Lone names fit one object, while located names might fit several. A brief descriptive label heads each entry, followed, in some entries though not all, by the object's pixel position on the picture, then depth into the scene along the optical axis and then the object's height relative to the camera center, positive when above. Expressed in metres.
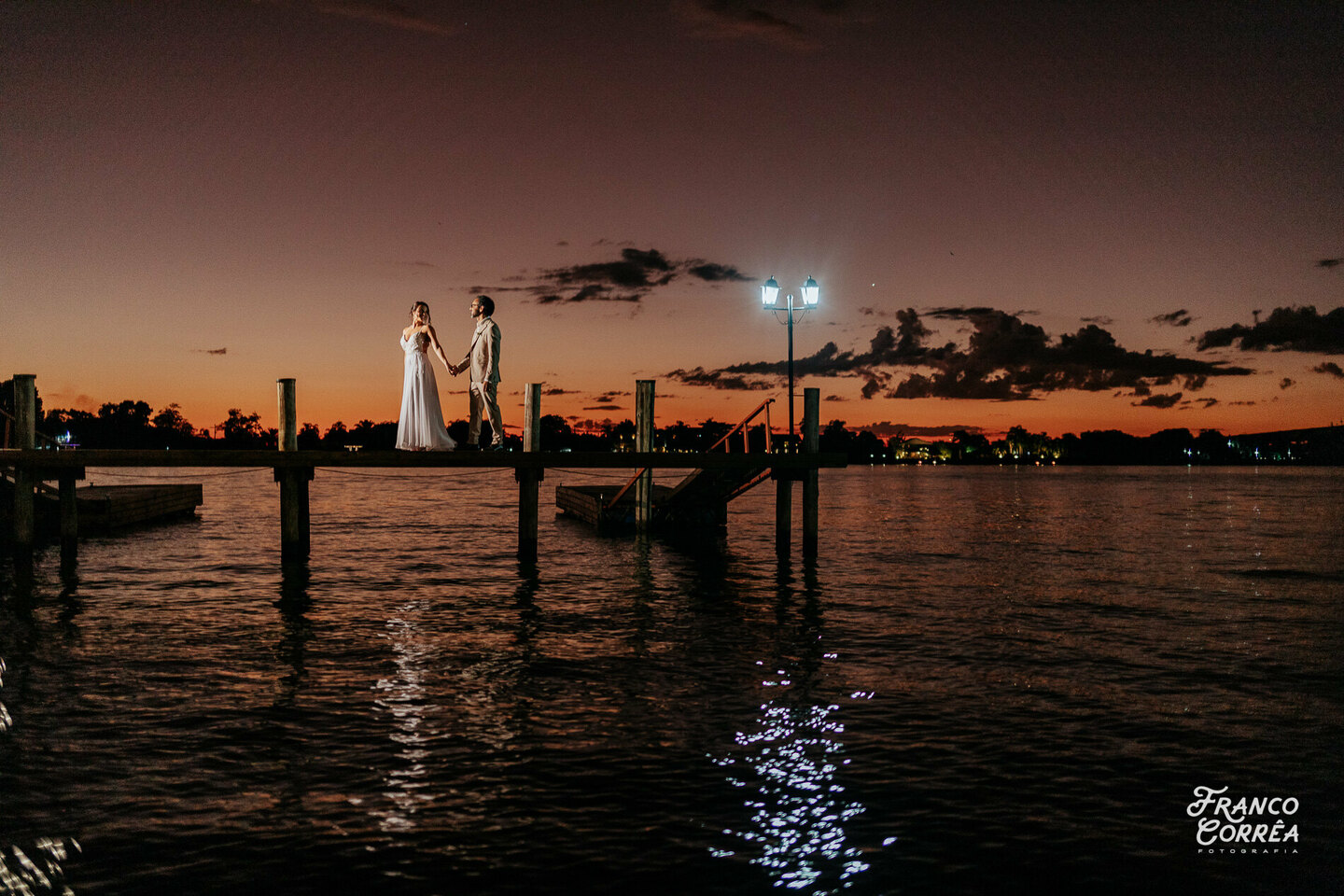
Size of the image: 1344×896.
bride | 17.27 +1.03
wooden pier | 17.89 -0.11
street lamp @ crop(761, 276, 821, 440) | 24.64 +3.96
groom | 17.61 +1.70
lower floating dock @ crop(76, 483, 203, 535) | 29.47 -1.52
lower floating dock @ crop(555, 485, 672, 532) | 29.11 -1.55
